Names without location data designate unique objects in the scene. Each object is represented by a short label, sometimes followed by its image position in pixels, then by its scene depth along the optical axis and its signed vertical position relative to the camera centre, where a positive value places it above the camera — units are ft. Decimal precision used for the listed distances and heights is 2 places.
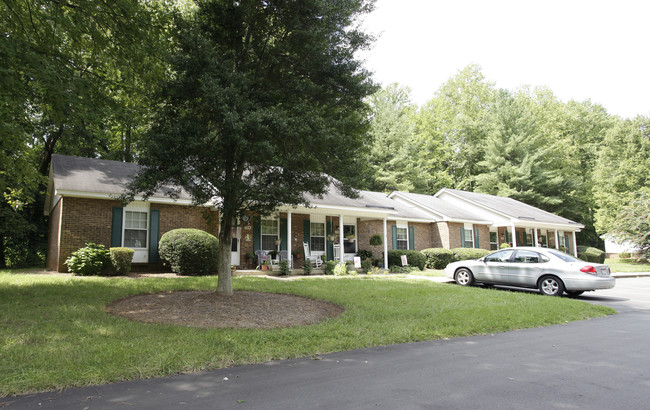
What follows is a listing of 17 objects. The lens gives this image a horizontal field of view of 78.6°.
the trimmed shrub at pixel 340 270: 56.07 -3.04
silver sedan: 36.78 -2.64
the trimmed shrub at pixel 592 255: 101.73 -2.87
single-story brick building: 47.88 +4.48
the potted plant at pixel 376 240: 69.67 +1.33
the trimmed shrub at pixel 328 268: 58.39 -2.86
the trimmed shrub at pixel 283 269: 53.11 -2.61
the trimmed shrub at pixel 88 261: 43.32 -0.89
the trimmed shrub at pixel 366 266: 62.75 -2.87
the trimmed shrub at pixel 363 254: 69.05 -1.06
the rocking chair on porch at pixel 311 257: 61.52 -1.29
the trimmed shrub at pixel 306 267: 56.59 -2.58
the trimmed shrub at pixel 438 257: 76.07 -2.04
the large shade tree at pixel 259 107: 24.39 +9.60
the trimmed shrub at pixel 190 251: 45.44 -0.02
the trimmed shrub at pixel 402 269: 66.59 -3.66
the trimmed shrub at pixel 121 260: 44.47 -0.85
